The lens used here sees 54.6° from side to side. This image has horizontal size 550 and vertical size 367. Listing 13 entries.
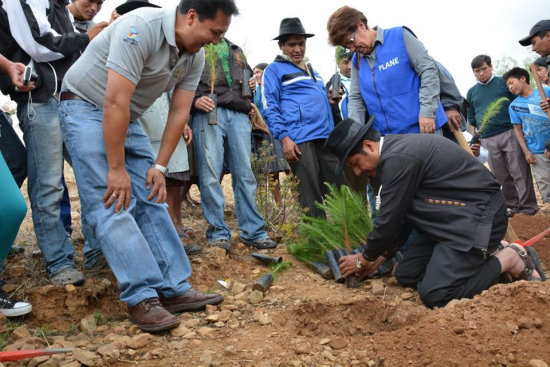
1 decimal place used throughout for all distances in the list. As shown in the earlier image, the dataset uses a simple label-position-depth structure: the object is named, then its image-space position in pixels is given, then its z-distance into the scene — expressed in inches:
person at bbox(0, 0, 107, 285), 126.6
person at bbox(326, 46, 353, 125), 205.5
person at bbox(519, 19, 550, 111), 209.6
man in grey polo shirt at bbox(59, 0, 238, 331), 105.7
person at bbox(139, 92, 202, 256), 160.2
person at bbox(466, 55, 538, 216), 254.4
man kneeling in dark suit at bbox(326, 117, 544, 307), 129.8
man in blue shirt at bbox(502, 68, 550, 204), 240.5
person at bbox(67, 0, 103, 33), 159.6
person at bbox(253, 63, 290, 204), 235.9
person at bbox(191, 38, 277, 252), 168.1
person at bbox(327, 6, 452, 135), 168.4
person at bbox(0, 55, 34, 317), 103.1
